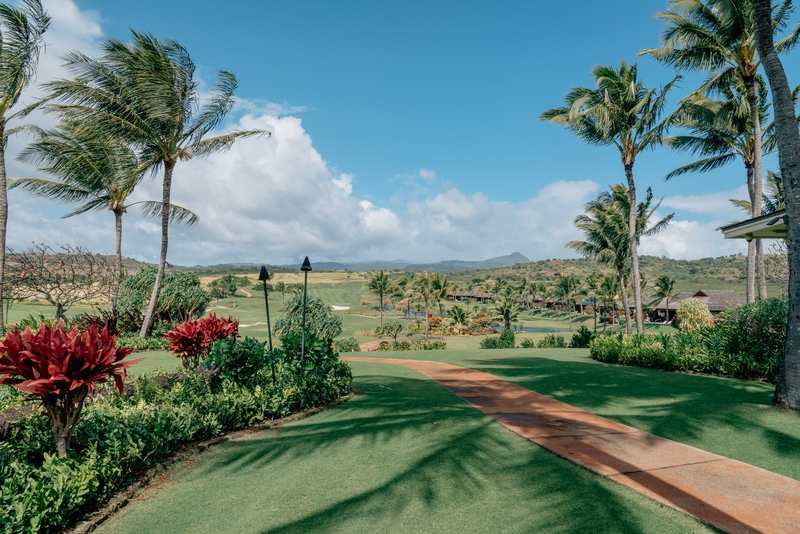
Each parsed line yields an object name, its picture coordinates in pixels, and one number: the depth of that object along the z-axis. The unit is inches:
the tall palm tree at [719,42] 527.8
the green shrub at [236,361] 291.1
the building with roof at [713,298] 2300.7
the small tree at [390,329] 1744.3
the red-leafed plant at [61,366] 151.3
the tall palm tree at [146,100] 578.6
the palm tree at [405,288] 2115.7
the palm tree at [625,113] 682.8
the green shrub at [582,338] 989.2
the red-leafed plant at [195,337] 367.6
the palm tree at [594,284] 2176.9
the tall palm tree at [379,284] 2090.8
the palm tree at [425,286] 1852.9
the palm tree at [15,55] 438.3
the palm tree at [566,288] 2652.6
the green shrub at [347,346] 1119.3
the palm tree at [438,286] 1862.3
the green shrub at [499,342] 1259.8
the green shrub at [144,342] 690.2
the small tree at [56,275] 636.7
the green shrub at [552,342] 1246.2
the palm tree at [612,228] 1049.4
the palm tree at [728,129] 655.1
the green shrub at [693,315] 1176.3
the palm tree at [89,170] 679.1
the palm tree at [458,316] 2069.1
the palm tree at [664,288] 2319.1
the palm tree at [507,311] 2076.8
